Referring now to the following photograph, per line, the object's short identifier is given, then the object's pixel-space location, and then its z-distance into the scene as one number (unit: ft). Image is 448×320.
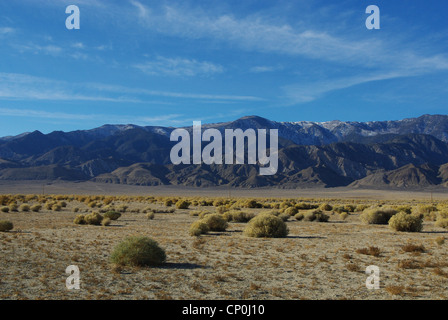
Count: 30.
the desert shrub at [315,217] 99.50
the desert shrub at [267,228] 65.46
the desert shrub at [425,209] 128.01
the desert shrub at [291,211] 119.05
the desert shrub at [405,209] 121.23
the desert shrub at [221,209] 129.47
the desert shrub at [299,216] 103.33
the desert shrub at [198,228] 67.56
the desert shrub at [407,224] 73.36
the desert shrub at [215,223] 74.59
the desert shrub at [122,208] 135.62
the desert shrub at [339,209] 137.65
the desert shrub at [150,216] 104.76
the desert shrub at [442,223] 80.20
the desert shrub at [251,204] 170.02
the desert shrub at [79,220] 87.51
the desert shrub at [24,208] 123.85
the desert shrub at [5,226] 67.83
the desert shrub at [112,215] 97.73
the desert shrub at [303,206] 159.12
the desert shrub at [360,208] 145.69
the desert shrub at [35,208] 125.35
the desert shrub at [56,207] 133.90
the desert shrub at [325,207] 151.88
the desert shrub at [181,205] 156.25
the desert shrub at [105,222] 84.58
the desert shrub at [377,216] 91.97
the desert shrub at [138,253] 40.65
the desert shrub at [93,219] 86.94
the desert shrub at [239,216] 98.09
